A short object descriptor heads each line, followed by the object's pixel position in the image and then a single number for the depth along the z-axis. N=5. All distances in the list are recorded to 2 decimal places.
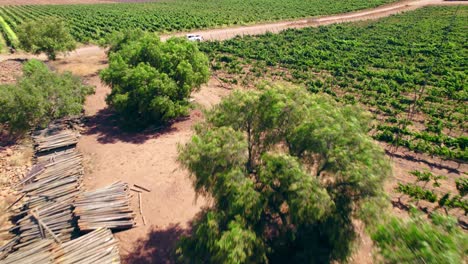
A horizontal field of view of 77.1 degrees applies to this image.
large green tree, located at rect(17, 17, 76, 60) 39.31
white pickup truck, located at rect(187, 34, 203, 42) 53.12
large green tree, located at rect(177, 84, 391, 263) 10.64
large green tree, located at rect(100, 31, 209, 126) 24.92
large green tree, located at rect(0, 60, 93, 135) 22.98
